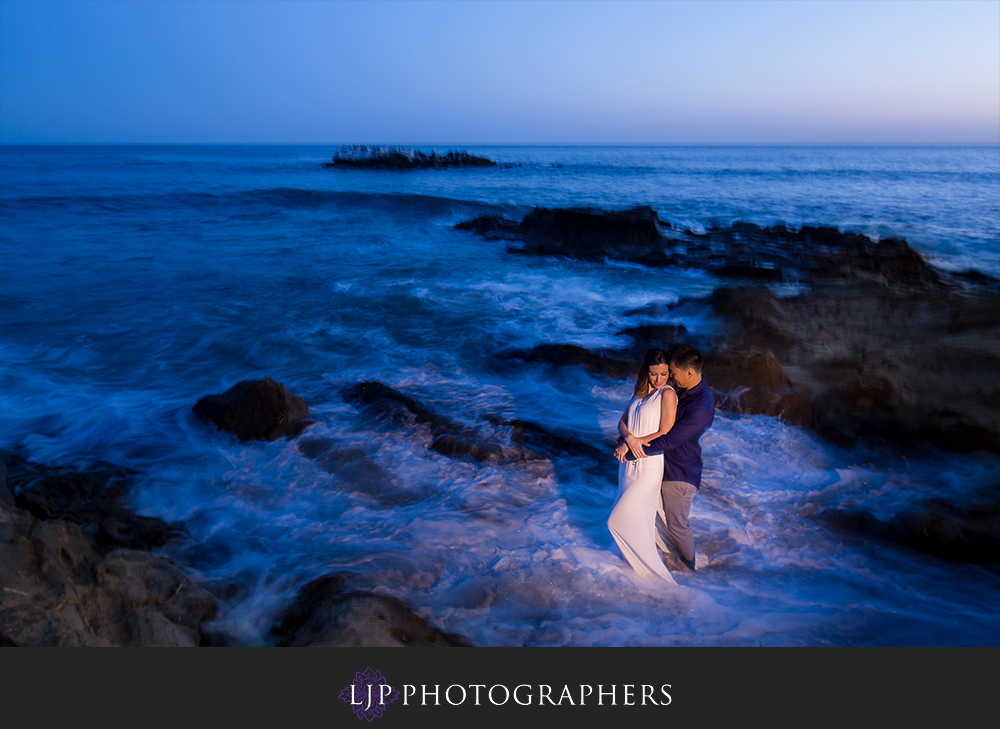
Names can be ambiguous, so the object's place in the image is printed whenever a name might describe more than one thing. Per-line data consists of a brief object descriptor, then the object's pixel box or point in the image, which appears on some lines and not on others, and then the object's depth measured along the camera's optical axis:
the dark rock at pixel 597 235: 19.09
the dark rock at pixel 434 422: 6.55
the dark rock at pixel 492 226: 22.97
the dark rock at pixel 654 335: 9.85
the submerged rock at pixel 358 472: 5.87
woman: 3.84
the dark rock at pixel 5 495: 4.59
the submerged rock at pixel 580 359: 9.05
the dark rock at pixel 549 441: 6.64
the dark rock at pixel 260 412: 6.98
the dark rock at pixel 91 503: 5.03
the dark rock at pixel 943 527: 4.88
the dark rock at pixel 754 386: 7.27
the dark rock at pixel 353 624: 3.55
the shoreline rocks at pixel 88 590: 3.18
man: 3.88
